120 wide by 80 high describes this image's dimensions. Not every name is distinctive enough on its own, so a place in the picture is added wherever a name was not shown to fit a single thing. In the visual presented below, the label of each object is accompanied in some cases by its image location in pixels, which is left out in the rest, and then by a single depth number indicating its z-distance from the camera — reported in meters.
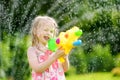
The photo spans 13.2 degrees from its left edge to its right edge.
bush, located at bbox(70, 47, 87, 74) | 8.23
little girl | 3.30
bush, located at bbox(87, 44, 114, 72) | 8.23
